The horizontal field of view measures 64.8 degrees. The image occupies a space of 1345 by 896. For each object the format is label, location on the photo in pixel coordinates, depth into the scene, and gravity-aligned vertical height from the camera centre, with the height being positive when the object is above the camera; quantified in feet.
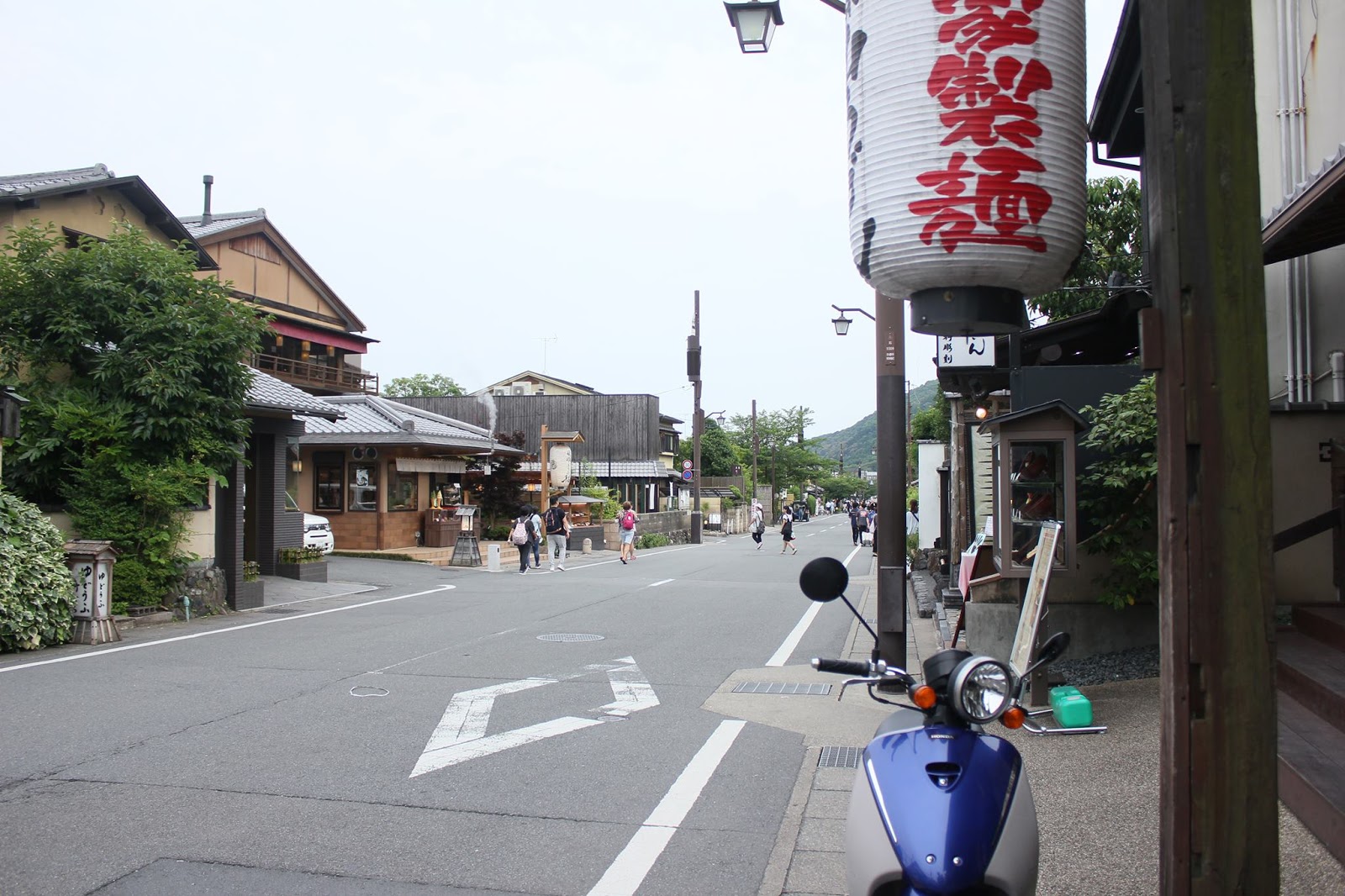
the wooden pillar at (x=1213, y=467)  10.69 +0.26
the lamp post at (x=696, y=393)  146.72 +14.79
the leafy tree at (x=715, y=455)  264.52 +10.74
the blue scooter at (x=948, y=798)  10.32 -3.08
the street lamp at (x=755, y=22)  31.04 +14.09
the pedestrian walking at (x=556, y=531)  85.87 -2.65
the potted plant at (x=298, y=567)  69.00 -4.27
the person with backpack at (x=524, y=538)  84.17 -3.14
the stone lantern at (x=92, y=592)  40.93 -3.49
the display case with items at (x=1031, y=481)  28.02 +0.38
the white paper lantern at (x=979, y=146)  14.24 +4.76
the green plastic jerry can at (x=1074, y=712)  23.98 -4.93
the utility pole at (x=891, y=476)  28.94 +0.56
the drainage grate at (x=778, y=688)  32.07 -5.89
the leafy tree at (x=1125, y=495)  27.45 -0.03
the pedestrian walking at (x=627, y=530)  97.91 -2.99
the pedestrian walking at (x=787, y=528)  113.09 -3.37
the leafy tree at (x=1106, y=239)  53.57 +13.04
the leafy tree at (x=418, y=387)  253.03 +27.26
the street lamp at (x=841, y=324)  92.94 +15.12
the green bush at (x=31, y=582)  37.63 -2.87
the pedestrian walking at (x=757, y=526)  131.62 -3.70
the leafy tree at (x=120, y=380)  47.34 +5.67
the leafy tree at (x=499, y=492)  119.65 +0.85
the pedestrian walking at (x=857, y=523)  138.41 -3.53
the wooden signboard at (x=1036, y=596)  23.08 -2.23
